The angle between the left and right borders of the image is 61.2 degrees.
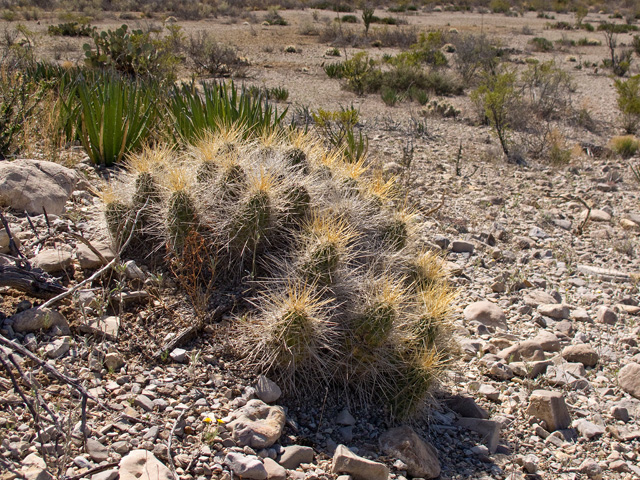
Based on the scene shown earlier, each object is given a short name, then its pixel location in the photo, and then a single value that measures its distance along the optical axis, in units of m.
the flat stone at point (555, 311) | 4.37
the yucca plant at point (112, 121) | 4.99
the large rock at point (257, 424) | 2.37
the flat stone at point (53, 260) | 3.09
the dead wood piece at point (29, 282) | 2.66
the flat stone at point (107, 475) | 1.91
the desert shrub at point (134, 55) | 8.74
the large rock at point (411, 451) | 2.57
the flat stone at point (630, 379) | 3.53
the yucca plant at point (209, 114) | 4.78
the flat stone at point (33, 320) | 2.62
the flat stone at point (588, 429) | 3.12
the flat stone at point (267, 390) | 2.68
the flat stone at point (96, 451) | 2.05
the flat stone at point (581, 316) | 4.38
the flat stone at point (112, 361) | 2.61
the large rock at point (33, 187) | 3.75
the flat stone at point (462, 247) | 5.34
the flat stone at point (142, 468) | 1.98
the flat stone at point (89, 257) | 3.23
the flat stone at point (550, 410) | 3.17
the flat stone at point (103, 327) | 2.75
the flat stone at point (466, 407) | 3.16
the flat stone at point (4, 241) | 3.17
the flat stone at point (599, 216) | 6.27
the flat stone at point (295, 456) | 2.36
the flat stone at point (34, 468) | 1.85
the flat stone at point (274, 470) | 2.21
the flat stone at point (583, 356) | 3.82
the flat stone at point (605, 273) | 5.07
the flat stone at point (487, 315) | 4.22
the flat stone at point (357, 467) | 2.37
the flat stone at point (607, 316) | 4.36
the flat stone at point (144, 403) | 2.41
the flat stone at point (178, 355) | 2.78
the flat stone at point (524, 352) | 3.77
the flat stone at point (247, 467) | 2.18
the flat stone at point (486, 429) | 2.95
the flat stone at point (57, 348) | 2.53
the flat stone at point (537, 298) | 4.55
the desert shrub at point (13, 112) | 4.70
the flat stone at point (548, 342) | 3.92
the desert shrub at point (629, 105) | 10.48
